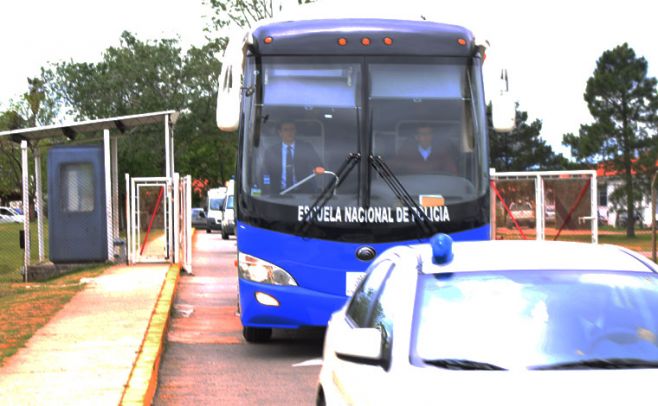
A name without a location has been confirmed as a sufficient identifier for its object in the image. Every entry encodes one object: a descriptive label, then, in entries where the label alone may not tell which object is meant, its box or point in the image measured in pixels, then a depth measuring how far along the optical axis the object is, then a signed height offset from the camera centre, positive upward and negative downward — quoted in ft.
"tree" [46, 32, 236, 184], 198.70 +17.62
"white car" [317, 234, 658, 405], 15.49 -2.10
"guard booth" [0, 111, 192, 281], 79.05 -0.72
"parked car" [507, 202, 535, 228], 68.44 -1.47
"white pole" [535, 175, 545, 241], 65.72 -1.10
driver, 38.14 +0.83
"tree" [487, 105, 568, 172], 308.19 +9.32
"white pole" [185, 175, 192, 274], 80.07 -2.17
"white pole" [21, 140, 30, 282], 79.56 -0.77
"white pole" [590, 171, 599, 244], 61.86 -1.19
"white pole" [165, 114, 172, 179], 79.51 +2.78
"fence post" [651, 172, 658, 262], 86.33 -2.45
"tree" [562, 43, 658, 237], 252.62 +14.19
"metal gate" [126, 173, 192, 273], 80.48 -1.84
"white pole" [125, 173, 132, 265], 80.59 -2.14
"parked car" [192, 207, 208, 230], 265.13 -6.24
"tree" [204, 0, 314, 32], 208.64 +31.81
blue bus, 37.50 +1.27
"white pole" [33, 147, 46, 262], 84.89 -0.53
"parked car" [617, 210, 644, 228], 262.02 -7.23
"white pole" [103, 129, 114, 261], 77.66 +0.49
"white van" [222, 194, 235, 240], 154.09 -3.19
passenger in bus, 38.40 +1.09
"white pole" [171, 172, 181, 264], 79.56 -1.61
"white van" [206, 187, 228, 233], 210.96 -2.93
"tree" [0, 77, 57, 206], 277.23 +19.11
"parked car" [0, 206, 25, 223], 295.99 -5.30
